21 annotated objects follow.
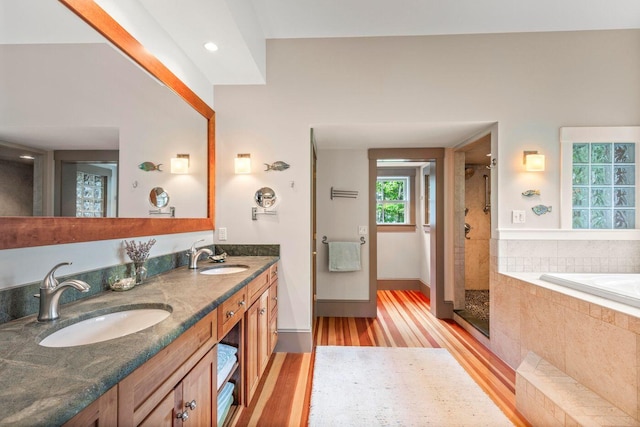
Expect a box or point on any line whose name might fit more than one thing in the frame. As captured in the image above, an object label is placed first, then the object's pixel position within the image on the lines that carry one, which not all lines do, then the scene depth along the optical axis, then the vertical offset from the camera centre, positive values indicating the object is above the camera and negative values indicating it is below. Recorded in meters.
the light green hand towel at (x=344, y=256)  3.41 -0.50
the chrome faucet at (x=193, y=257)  2.01 -0.30
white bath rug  1.73 -1.25
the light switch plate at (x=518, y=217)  2.49 -0.01
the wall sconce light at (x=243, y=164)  2.54 +0.46
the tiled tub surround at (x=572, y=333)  1.44 -0.76
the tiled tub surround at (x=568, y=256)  2.41 -0.35
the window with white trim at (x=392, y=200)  5.00 +0.27
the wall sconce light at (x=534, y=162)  2.46 +0.47
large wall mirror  0.98 +0.38
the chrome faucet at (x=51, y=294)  0.98 -0.28
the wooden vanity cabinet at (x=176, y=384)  0.75 -0.54
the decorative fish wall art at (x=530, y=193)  2.48 +0.20
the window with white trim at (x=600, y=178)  2.46 +0.33
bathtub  1.64 -0.47
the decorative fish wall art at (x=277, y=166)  2.58 +0.45
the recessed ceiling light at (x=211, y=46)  2.04 +1.24
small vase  1.53 -0.31
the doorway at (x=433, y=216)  3.40 -0.01
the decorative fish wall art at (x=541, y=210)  2.48 +0.05
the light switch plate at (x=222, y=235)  2.60 -0.19
